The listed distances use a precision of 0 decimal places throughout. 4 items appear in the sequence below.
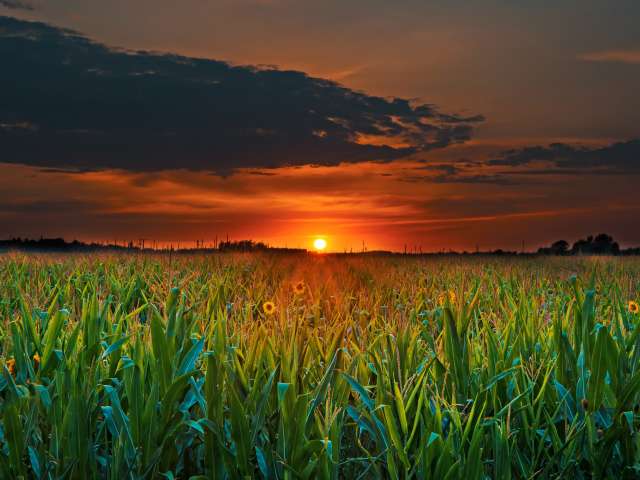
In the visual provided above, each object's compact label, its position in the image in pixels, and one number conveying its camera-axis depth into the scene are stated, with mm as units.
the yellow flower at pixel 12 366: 3686
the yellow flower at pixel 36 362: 3866
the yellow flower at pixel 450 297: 5723
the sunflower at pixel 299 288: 6440
